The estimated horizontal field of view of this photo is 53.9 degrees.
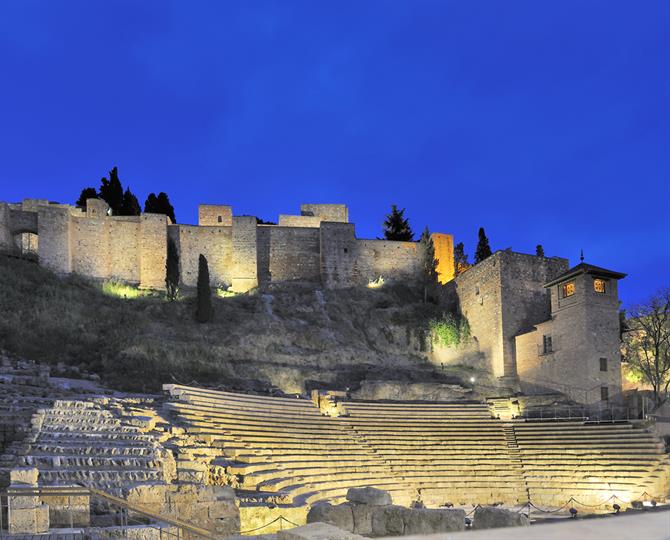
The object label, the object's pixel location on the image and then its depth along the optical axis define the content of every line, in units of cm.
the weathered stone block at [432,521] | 1121
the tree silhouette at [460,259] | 5215
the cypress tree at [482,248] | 5416
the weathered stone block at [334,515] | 1167
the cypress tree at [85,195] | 5362
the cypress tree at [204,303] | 3788
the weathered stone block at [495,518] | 1145
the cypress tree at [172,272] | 4269
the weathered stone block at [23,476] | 871
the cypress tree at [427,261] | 4819
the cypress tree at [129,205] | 5134
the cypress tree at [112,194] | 5103
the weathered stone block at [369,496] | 1278
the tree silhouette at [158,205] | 5459
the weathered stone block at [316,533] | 580
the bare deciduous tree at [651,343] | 3121
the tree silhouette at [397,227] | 5706
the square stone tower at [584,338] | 3011
